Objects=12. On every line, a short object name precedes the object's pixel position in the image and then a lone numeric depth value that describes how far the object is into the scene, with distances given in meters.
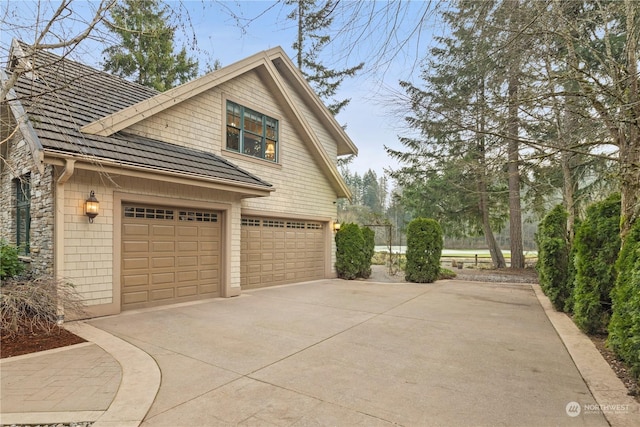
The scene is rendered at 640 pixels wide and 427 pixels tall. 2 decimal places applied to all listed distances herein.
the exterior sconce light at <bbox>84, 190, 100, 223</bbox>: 5.85
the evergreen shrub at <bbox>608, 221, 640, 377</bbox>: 3.40
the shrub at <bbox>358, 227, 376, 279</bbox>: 12.60
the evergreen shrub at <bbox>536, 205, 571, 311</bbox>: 7.16
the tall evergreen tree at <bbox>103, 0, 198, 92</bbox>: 16.05
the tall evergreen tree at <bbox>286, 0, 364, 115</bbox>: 18.90
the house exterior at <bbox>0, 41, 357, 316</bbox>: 5.82
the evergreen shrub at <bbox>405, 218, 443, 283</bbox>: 11.47
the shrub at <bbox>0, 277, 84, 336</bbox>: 4.56
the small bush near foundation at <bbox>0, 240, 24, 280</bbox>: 5.58
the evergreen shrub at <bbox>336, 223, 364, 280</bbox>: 12.32
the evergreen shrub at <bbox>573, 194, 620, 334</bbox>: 5.09
